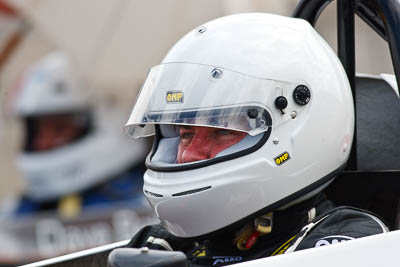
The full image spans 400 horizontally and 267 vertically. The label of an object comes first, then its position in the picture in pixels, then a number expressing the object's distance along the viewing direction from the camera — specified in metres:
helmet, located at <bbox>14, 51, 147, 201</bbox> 14.00
